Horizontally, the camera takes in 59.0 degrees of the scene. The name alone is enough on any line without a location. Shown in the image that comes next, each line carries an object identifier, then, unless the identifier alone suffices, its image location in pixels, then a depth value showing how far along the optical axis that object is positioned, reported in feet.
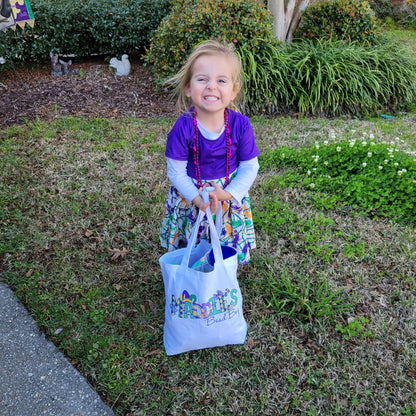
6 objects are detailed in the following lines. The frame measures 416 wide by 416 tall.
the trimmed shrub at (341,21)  19.65
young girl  6.02
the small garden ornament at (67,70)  19.62
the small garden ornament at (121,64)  19.29
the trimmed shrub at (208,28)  15.62
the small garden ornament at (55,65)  19.49
